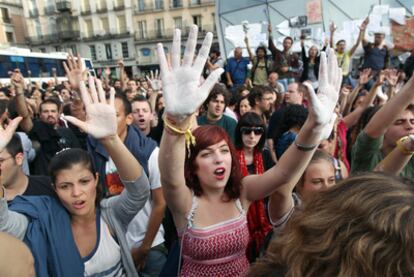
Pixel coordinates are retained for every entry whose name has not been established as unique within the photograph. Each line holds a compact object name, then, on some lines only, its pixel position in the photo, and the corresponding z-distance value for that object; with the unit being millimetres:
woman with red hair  1438
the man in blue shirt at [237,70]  7727
